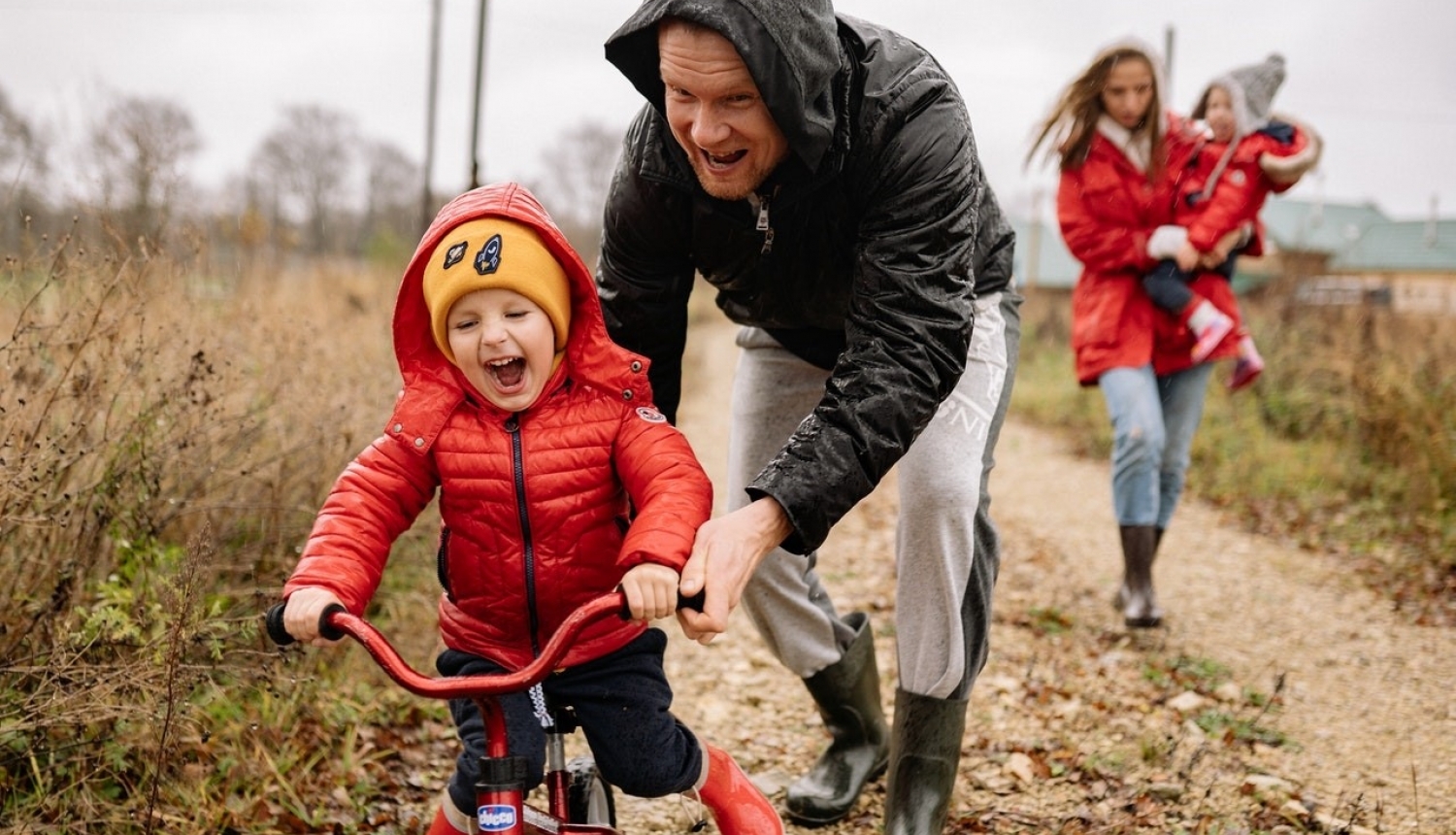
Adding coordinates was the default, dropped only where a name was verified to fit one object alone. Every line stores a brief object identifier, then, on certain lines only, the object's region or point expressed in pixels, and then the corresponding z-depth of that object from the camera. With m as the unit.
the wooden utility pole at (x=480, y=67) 14.26
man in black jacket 2.18
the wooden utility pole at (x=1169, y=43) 20.88
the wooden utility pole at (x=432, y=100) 20.04
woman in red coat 4.89
